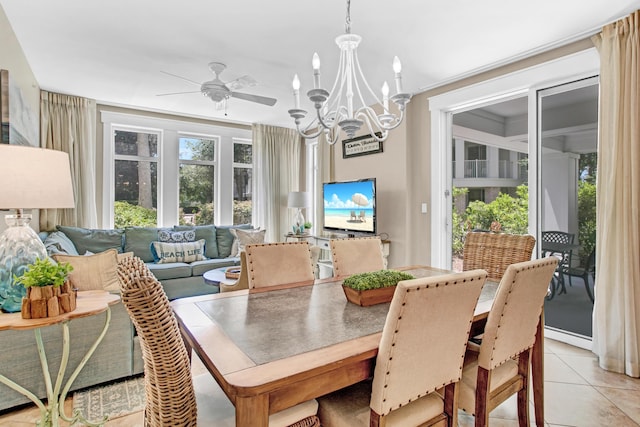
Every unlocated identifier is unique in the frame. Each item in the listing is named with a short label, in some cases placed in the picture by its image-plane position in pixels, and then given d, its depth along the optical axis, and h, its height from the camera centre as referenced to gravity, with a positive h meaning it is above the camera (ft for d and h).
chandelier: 6.04 +2.03
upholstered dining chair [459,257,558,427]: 4.50 -1.89
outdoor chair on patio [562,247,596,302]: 9.40 -1.75
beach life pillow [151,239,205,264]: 14.25 -1.81
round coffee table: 10.76 -2.25
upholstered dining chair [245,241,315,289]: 6.50 -1.09
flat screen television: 13.94 +0.08
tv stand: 15.38 -2.28
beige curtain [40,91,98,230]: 13.60 +2.66
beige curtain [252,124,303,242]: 19.04 +1.78
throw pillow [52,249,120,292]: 6.79 -1.25
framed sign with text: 14.83 +2.75
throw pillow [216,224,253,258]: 16.30 -1.54
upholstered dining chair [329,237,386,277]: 7.55 -1.06
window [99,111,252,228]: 16.02 +1.82
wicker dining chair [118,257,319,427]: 3.18 -1.58
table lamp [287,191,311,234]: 17.95 +0.26
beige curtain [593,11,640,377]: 7.88 +0.17
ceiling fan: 9.78 +3.47
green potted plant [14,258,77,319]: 4.73 -1.15
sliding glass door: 9.43 +0.34
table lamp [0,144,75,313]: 4.66 +0.17
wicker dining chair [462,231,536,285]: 7.38 -0.96
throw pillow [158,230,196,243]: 15.03 -1.20
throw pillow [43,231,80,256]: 9.82 -1.10
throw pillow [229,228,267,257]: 15.94 -1.34
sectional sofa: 6.23 -2.80
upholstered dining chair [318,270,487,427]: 3.56 -1.66
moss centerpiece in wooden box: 5.21 -1.20
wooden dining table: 3.18 -1.51
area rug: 6.42 -3.73
